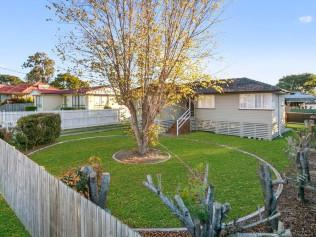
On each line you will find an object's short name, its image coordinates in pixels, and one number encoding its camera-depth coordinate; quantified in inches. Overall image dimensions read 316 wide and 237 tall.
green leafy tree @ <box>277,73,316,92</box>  2449.1
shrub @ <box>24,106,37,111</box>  1458.4
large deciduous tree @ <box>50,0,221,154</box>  498.6
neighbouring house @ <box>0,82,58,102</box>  1819.1
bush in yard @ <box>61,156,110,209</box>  225.5
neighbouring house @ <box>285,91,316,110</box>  1176.5
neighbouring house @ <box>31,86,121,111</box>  1350.9
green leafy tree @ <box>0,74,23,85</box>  3324.3
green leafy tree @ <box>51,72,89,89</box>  2176.2
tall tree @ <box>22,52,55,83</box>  2704.2
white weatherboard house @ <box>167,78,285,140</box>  786.8
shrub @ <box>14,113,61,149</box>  614.2
